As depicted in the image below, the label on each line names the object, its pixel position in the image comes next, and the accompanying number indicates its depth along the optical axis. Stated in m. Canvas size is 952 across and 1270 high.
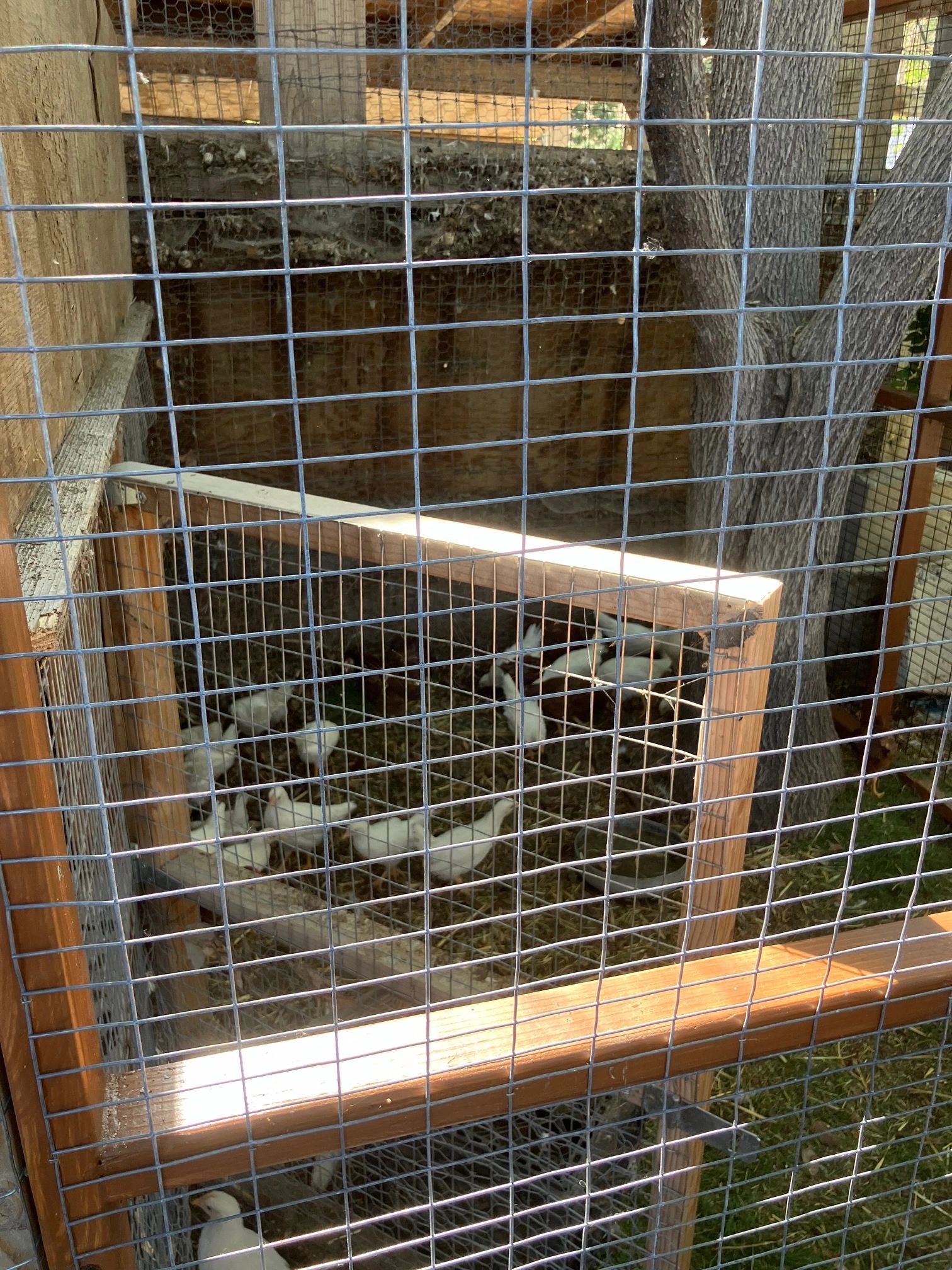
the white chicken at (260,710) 3.25
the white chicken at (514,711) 3.33
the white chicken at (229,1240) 1.91
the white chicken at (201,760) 2.55
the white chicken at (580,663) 3.41
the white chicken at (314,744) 2.79
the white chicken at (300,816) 2.75
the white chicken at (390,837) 2.78
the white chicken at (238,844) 2.51
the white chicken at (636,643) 3.29
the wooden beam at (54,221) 1.08
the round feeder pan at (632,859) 2.53
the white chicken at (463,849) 2.69
